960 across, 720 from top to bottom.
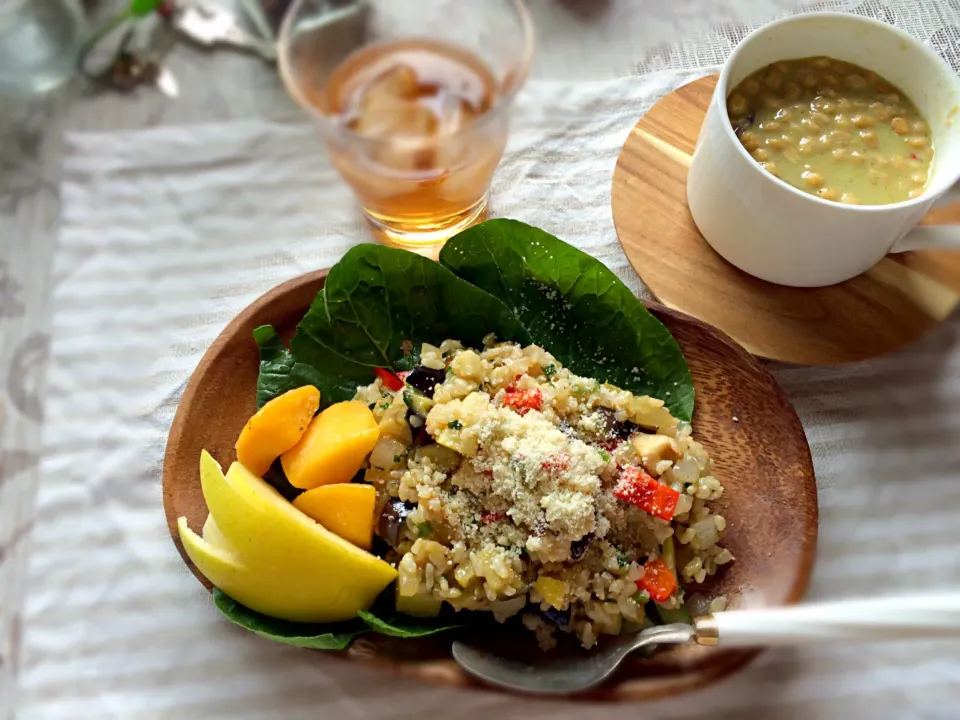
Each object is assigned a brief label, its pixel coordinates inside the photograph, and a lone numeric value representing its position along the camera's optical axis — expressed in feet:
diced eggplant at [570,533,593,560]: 0.87
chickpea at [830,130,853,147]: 1.01
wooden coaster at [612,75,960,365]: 1.04
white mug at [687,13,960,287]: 0.94
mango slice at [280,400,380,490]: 0.93
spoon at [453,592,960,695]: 0.76
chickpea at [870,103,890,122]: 1.03
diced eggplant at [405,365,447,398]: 0.98
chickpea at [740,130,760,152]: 1.01
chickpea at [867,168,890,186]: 0.99
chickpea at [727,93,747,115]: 1.03
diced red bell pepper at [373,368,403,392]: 1.03
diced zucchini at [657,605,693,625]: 0.91
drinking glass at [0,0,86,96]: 1.31
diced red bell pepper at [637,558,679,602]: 0.88
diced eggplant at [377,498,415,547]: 0.92
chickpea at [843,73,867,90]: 1.05
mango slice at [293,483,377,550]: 0.91
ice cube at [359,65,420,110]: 1.05
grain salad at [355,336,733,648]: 0.87
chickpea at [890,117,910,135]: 1.02
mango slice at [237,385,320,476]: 0.93
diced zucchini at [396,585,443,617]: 0.89
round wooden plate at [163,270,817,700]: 0.88
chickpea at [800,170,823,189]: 0.98
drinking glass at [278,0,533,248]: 0.95
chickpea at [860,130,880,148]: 1.01
